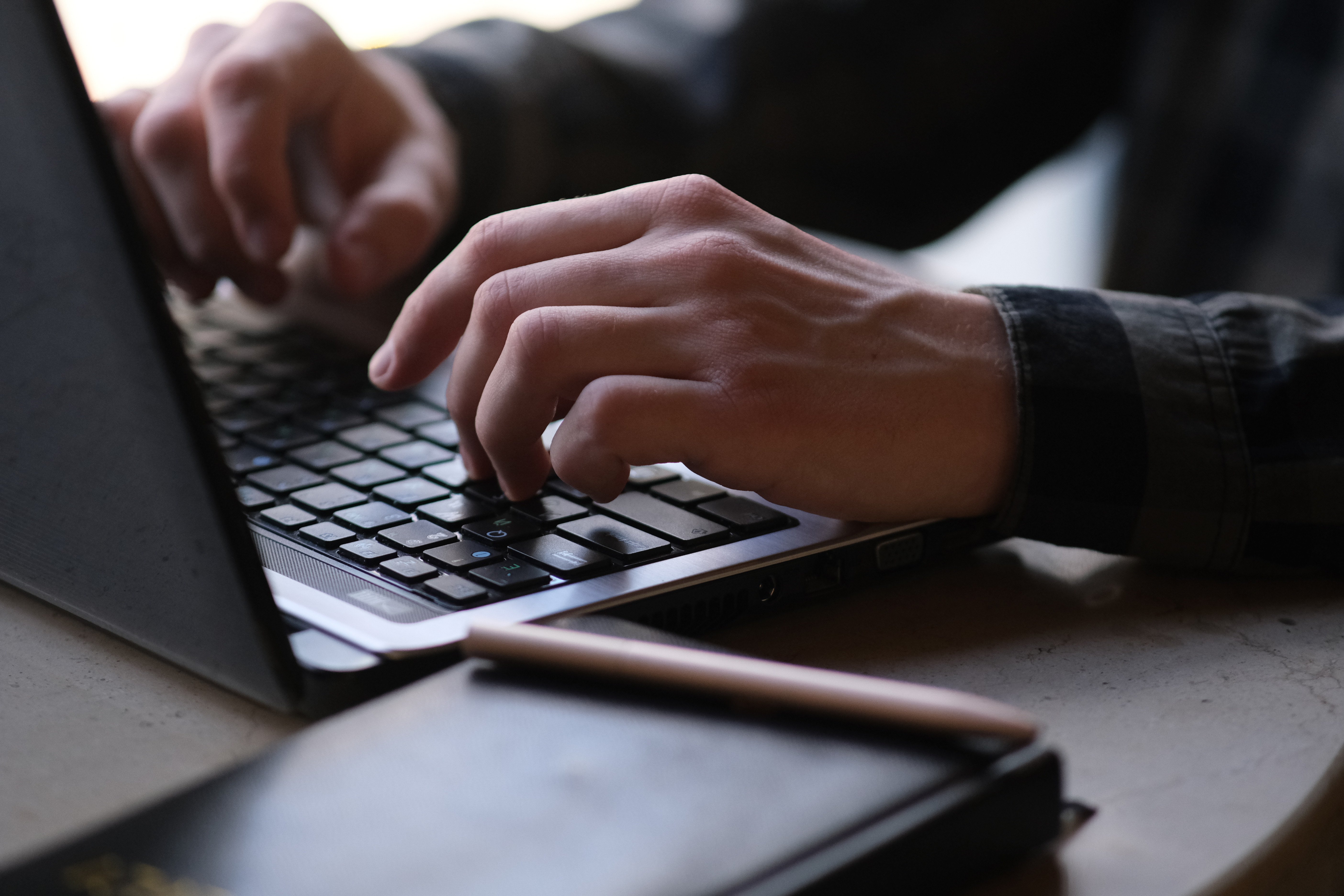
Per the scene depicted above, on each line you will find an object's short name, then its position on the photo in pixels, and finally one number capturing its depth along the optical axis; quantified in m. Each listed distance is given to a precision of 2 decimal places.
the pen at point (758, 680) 0.82
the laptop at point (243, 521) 0.84
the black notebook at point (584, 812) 0.79
